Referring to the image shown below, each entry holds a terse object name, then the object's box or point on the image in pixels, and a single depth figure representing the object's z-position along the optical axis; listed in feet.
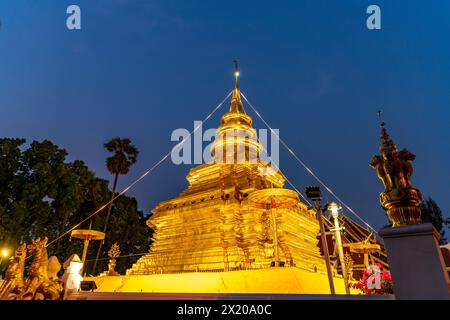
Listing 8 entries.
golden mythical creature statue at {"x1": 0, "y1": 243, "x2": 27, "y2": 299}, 22.34
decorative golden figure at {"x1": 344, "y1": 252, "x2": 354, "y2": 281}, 43.03
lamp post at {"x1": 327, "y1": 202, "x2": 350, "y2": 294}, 27.32
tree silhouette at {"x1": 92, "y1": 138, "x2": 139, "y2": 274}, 85.51
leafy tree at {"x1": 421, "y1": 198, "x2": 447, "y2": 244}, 92.12
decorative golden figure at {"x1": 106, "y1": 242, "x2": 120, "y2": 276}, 46.75
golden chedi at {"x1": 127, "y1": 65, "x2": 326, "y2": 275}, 39.45
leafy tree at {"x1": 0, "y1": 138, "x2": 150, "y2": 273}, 59.21
